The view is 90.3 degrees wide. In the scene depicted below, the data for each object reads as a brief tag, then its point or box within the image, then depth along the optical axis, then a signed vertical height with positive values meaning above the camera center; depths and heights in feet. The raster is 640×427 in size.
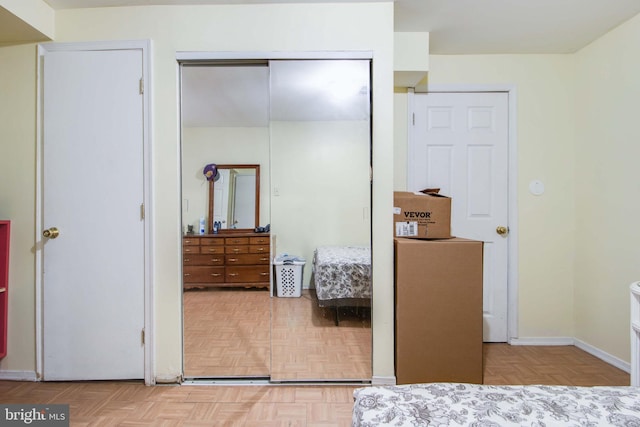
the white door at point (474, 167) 8.82 +1.27
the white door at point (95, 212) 6.66 -0.02
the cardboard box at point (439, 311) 6.31 -1.97
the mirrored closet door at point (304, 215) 6.80 -0.07
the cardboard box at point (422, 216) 6.77 -0.08
